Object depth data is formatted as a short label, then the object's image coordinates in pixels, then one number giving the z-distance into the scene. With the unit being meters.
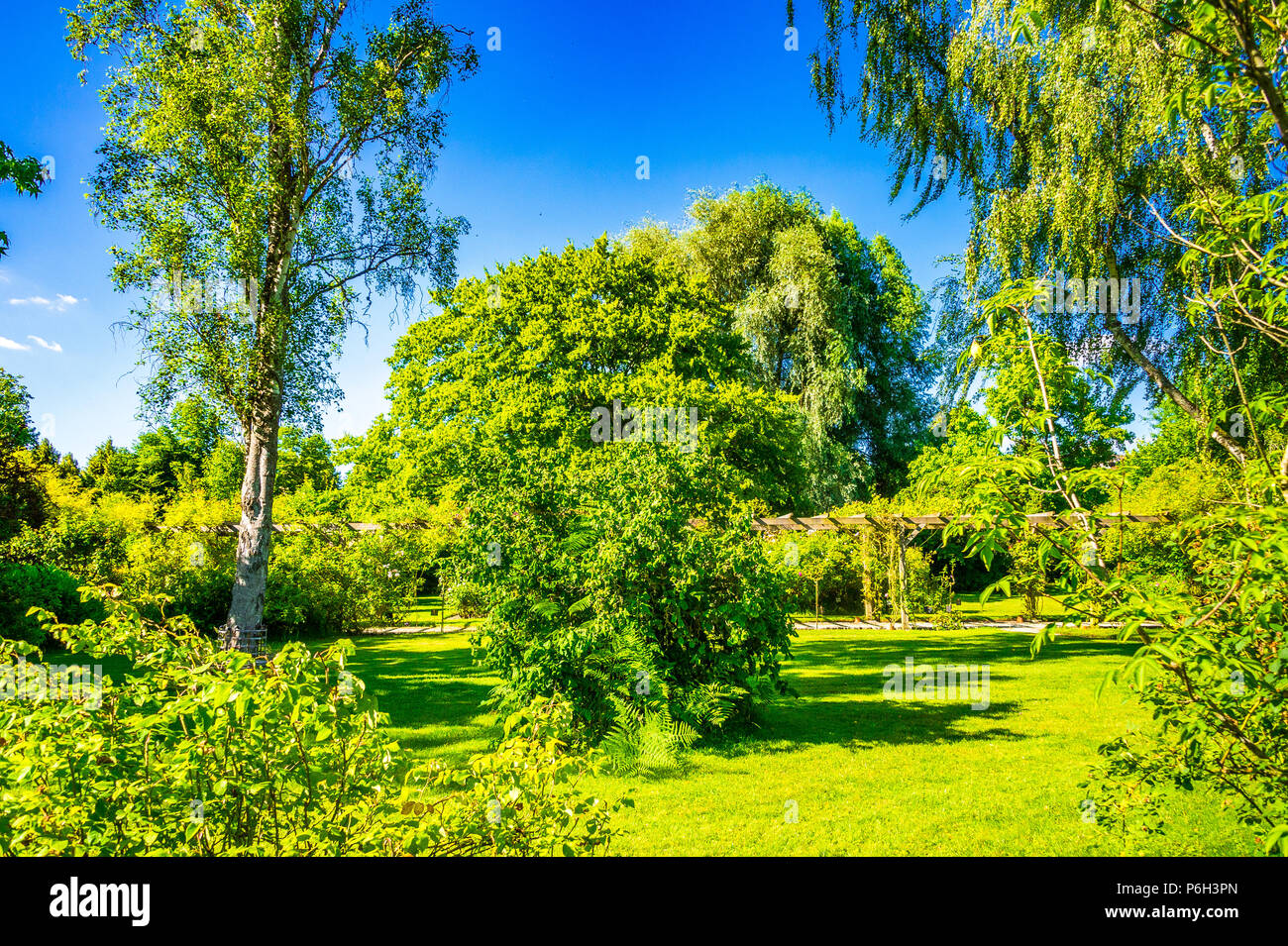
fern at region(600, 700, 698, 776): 6.34
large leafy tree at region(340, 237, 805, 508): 16.06
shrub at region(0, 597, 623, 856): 1.86
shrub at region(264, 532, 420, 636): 17.17
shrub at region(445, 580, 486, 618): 7.54
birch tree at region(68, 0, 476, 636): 10.33
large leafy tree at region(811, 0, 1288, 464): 9.05
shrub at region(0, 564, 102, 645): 11.55
